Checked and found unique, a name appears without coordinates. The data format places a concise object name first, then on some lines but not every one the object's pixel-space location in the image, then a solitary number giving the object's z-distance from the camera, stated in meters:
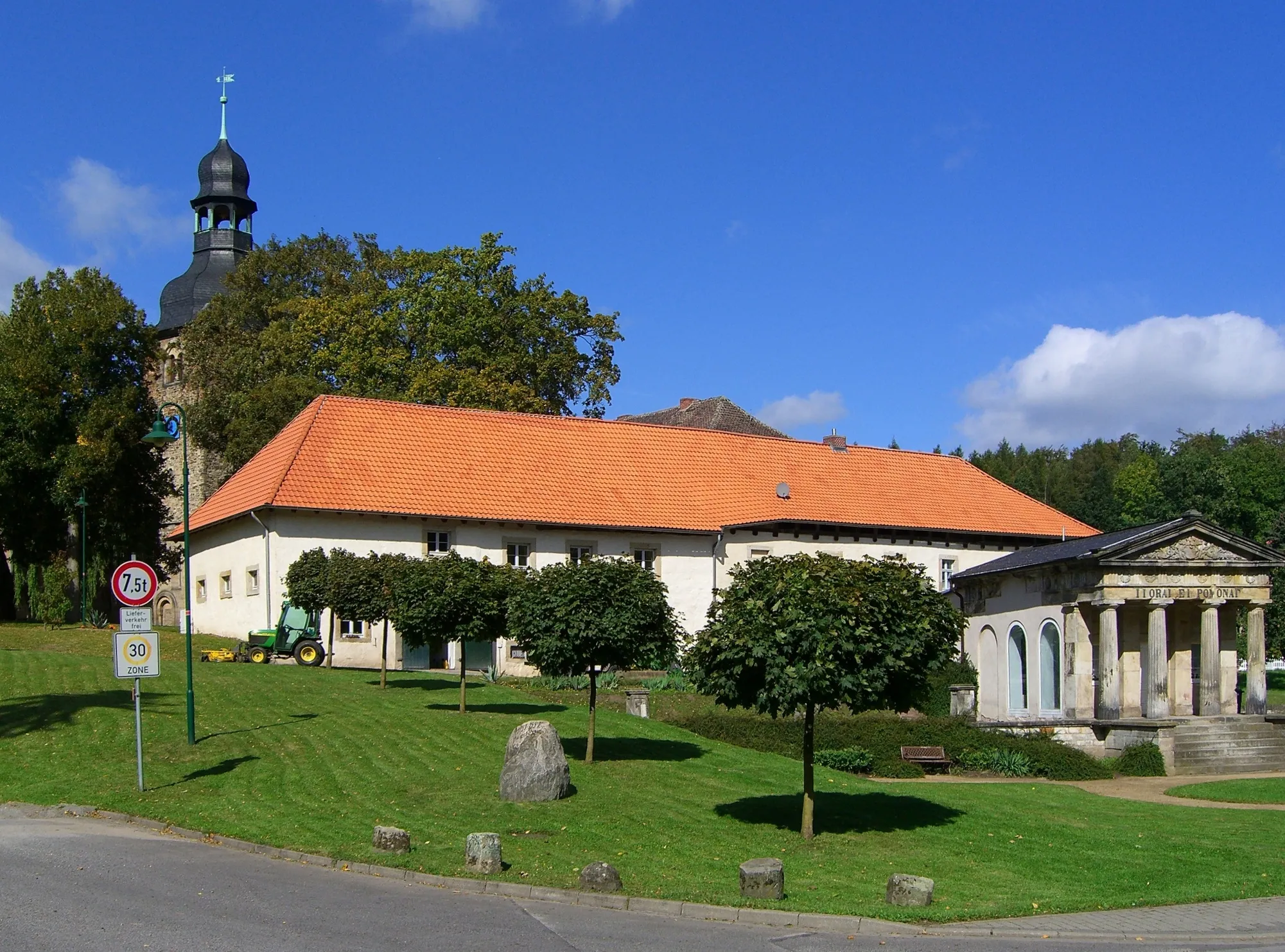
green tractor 33.50
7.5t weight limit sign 18.66
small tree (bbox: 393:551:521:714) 24.58
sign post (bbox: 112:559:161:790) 18.31
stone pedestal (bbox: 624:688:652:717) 29.00
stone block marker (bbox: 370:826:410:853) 14.65
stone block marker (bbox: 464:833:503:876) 13.91
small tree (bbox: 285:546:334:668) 30.41
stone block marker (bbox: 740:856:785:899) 13.22
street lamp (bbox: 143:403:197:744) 20.48
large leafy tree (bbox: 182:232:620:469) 48.81
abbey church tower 68.44
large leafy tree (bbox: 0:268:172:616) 42.50
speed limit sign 18.28
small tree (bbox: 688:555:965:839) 15.92
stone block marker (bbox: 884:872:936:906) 13.01
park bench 26.02
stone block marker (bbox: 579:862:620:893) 13.33
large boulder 18.22
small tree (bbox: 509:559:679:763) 21.00
